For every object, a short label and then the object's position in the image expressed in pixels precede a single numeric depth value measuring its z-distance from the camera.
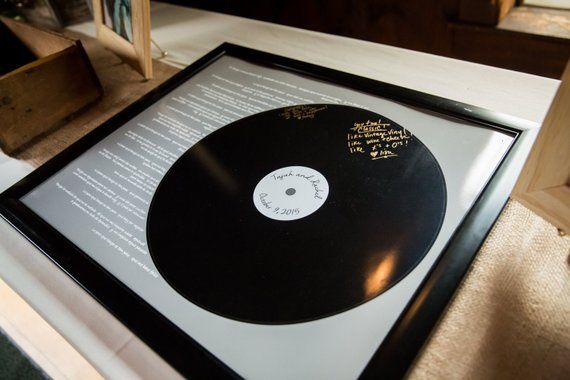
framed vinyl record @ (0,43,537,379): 0.50
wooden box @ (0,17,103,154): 0.81
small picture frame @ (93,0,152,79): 0.88
